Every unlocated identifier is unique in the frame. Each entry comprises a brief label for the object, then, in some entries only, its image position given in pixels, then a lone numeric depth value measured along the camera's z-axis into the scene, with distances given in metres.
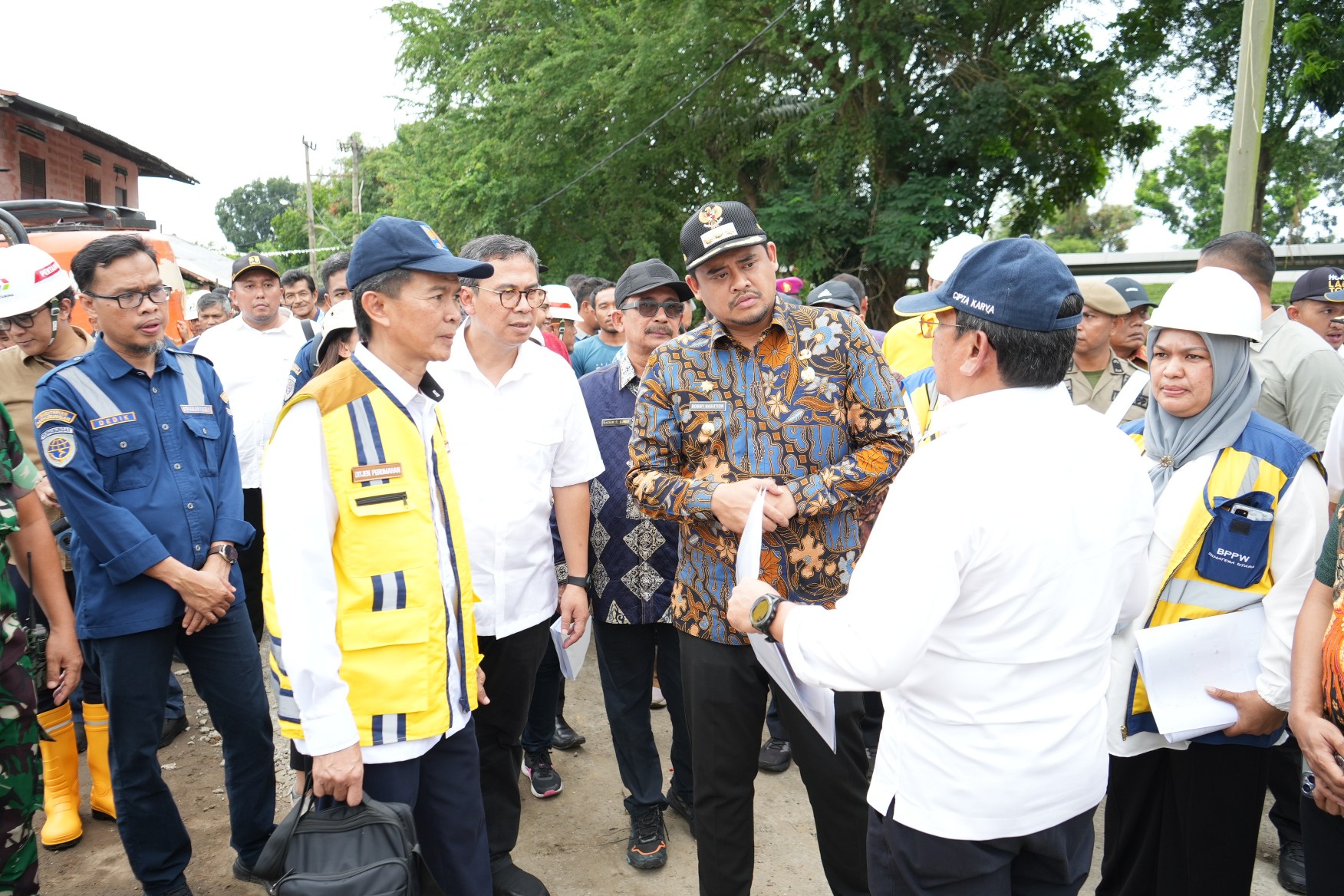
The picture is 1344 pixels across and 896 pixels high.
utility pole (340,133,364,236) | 40.81
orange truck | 7.08
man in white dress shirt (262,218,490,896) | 2.17
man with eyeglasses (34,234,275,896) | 3.02
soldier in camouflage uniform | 2.48
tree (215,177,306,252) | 87.38
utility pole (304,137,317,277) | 35.97
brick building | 18.52
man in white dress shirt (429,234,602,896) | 3.21
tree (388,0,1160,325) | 13.08
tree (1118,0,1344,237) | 10.79
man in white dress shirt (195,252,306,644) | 4.83
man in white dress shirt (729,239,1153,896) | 1.67
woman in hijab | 2.40
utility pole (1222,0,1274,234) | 6.23
